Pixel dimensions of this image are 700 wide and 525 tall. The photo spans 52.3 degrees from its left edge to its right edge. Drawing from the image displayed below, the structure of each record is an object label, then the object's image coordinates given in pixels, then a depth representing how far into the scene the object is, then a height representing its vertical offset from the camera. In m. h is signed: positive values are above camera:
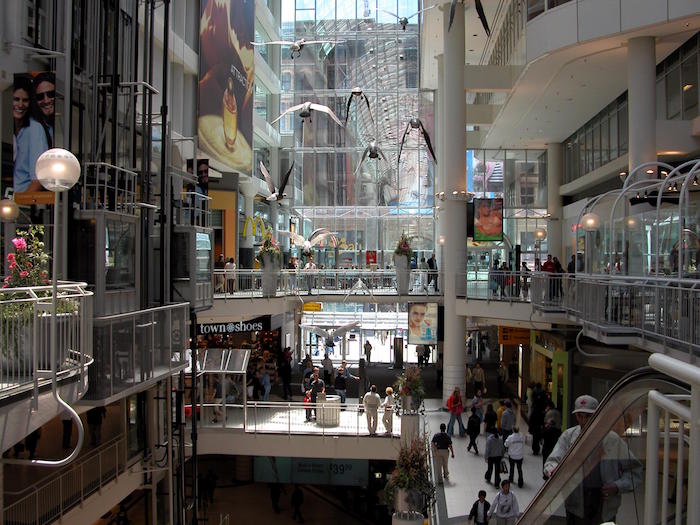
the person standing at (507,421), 16.72 -3.71
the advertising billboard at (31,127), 11.40 +2.16
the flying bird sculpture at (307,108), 30.23 +6.60
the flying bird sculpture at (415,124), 33.56 +6.57
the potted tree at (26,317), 6.44 -0.54
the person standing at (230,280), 23.92 -0.63
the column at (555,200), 35.75 +3.19
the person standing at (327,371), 26.63 -4.10
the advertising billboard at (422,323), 32.38 -2.76
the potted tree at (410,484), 13.97 -4.37
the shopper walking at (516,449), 14.02 -3.69
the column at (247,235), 34.12 +1.27
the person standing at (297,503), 22.16 -7.57
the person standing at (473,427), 17.59 -4.06
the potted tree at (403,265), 28.38 -0.11
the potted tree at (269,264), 25.38 -0.09
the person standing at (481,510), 11.09 -3.88
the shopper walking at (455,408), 19.33 -3.98
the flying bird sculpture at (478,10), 22.23 +7.91
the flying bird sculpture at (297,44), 30.37 +9.27
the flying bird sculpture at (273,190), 29.25 +3.02
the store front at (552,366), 19.41 -3.11
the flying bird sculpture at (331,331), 29.36 -2.95
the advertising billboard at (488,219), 29.91 +1.85
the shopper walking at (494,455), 14.28 -3.91
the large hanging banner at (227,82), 26.25 +7.11
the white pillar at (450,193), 25.70 +2.52
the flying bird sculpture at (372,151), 36.22 +5.69
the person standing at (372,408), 19.20 -3.97
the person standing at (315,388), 21.86 -3.91
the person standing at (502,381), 26.56 -4.51
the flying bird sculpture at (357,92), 33.28 +7.97
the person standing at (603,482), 3.15 -1.07
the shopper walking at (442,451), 15.28 -4.13
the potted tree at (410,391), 18.58 -3.35
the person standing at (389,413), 19.78 -4.20
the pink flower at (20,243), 7.52 +0.18
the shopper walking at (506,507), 10.30 -3.55
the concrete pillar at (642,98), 17.70 +4.14
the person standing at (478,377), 24.51 -3.93
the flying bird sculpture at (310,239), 32.94 +1.08
